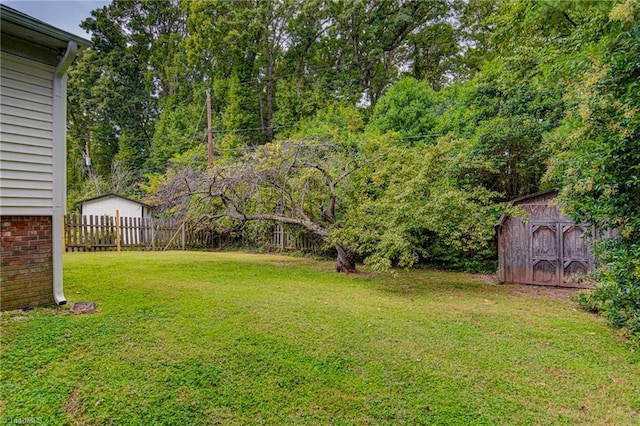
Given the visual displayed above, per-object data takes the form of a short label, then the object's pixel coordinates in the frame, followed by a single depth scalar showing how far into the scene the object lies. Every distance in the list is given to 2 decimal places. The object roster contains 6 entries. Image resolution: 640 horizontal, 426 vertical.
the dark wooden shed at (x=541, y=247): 6.46
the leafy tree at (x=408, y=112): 11.93
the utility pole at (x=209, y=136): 13.64
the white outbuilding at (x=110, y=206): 13.88
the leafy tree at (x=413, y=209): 6.01
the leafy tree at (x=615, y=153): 3.44
